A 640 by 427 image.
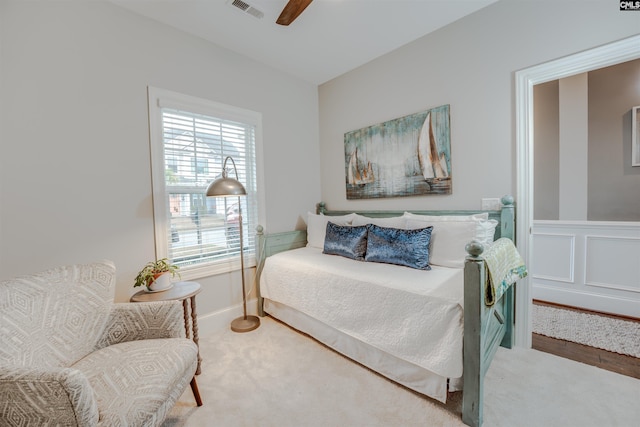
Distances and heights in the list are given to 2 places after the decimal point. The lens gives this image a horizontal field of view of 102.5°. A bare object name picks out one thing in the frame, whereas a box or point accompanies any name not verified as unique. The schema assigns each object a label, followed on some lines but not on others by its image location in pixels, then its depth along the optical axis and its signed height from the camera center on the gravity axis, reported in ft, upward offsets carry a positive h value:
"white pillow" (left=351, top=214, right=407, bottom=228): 7.46 -0.56
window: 6.95 +0.91
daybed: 4.28 -1.88
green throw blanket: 4.28 -1.31
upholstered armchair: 2.64 -1.99
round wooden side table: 5.48 -1.88
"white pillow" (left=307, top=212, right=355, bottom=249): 8.89 -0.74
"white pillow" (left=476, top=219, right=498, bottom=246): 6.22 -0.75
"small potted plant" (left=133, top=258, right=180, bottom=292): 5.75 -1.52
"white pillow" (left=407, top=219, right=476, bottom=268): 6.25 -0.99
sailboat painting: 7.58 +1.52
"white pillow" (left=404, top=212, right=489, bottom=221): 6.57 -0.42
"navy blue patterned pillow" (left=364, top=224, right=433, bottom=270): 6.37 -1.14
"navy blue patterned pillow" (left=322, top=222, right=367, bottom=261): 7.54 -1.12
